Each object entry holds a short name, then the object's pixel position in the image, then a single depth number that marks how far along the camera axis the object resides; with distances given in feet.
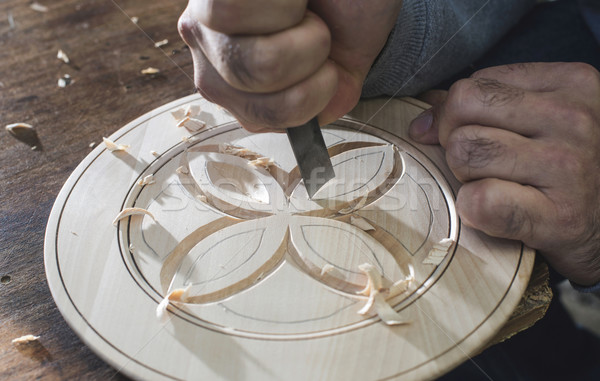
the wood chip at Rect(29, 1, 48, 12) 2.58
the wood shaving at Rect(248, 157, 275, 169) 1.89
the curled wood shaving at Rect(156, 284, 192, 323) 1.61
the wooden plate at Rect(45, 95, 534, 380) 1.55
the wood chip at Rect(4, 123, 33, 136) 2.09
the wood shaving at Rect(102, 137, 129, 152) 1.93
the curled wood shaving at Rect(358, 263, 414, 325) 1.59
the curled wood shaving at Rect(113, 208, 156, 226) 1.77
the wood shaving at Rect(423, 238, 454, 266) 1.68
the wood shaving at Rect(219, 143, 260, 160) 1.92
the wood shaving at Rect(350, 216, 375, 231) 1.77
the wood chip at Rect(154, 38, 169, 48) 2.39
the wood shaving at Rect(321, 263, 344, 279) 1.68
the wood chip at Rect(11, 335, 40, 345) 1.64
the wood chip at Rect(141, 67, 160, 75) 2.27
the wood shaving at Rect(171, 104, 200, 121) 2.01
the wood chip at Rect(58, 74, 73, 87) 2.24
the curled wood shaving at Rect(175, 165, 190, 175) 1.88
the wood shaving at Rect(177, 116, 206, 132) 1.98
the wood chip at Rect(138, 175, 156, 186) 1.85
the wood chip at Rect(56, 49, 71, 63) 2.33
